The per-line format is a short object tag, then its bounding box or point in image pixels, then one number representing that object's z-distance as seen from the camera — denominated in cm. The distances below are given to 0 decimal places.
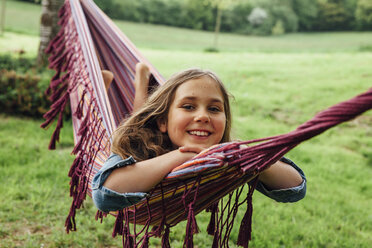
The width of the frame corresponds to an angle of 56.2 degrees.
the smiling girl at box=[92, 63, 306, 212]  110
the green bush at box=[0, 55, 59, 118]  414
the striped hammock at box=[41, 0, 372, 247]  98
